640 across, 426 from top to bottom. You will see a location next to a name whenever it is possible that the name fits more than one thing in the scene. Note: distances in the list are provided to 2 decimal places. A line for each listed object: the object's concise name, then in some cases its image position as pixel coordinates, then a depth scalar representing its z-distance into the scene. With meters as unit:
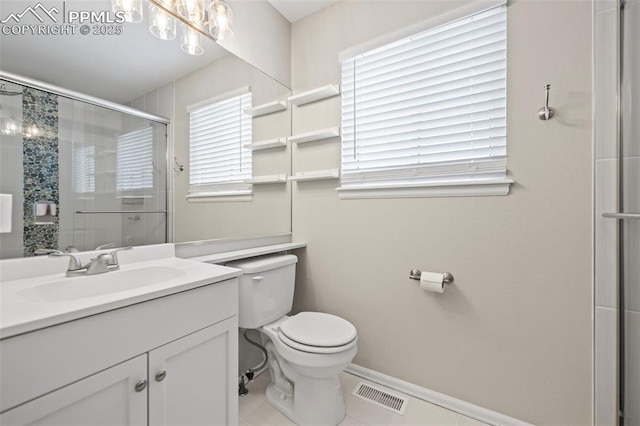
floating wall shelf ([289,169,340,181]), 1.83
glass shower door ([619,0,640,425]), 1.04
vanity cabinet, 0.64
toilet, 1.34
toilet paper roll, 1.46
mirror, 1.00
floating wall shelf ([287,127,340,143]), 1.82
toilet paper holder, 1.48
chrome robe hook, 1.23
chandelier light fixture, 1.24
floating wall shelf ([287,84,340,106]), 1.84
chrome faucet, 1.02
